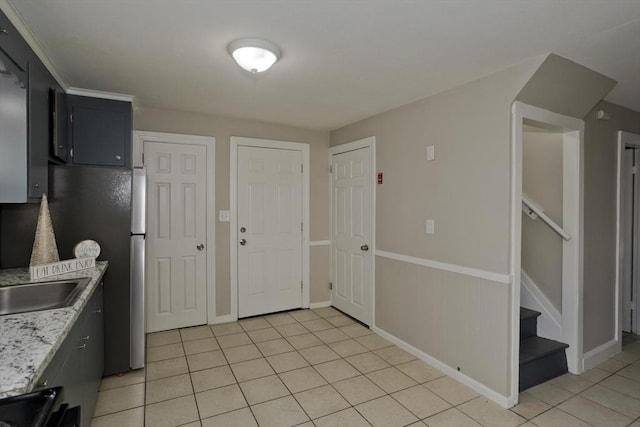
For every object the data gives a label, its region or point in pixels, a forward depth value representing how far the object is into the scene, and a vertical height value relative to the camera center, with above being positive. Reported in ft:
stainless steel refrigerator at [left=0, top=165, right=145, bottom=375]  8.05 -0.47
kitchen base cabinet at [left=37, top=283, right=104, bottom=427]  4.20 -2.35
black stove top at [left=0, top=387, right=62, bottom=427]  2.63 -1.59
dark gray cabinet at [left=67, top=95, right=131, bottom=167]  8.84 +2.16
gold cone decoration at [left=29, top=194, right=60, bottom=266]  6.98 -0.64
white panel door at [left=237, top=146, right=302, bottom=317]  12.77 -0.69
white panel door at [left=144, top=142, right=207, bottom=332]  11.36 -0.82
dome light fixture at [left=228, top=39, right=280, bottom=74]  6.44 +3.13
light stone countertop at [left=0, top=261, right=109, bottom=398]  3.12 -1.50
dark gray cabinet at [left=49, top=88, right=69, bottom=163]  7.30 +1.99
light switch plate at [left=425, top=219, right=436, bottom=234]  9.43 -0.38
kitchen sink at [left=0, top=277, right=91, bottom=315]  6.08 -1.53
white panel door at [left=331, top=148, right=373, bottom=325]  12.17 -0.78
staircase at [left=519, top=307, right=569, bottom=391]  8.41 -3.63
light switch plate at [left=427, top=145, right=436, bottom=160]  9.37 +1.70
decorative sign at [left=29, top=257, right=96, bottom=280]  6.52 -1.15
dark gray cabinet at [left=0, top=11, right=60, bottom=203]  5.40 +1.52
